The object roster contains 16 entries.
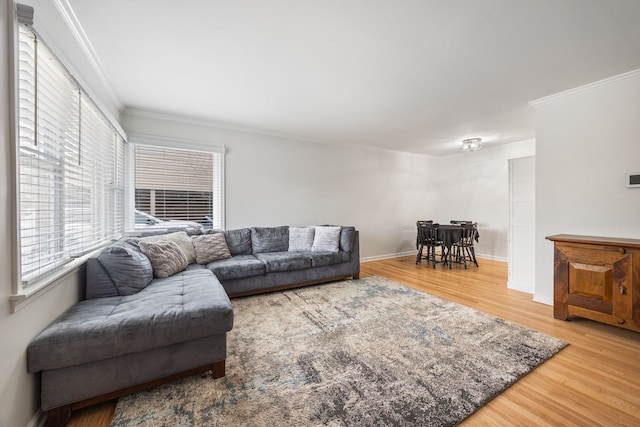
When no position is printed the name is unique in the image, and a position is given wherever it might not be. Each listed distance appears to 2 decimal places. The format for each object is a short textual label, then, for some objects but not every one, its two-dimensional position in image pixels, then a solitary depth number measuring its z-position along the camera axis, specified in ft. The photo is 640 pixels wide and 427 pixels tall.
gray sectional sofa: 4.59
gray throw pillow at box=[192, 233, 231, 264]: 11.16
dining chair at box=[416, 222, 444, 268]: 16.70
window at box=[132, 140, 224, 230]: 12.10
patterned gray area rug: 4.83
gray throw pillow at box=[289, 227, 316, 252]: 13.84
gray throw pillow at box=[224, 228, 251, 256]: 12.70
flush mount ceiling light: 16.29
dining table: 15.98
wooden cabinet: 7.59
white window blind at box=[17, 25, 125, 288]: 4.48
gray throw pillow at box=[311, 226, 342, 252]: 13.51
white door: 11.85
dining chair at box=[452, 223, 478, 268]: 16.28
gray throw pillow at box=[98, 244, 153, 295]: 6.90
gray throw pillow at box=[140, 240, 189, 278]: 8.50
